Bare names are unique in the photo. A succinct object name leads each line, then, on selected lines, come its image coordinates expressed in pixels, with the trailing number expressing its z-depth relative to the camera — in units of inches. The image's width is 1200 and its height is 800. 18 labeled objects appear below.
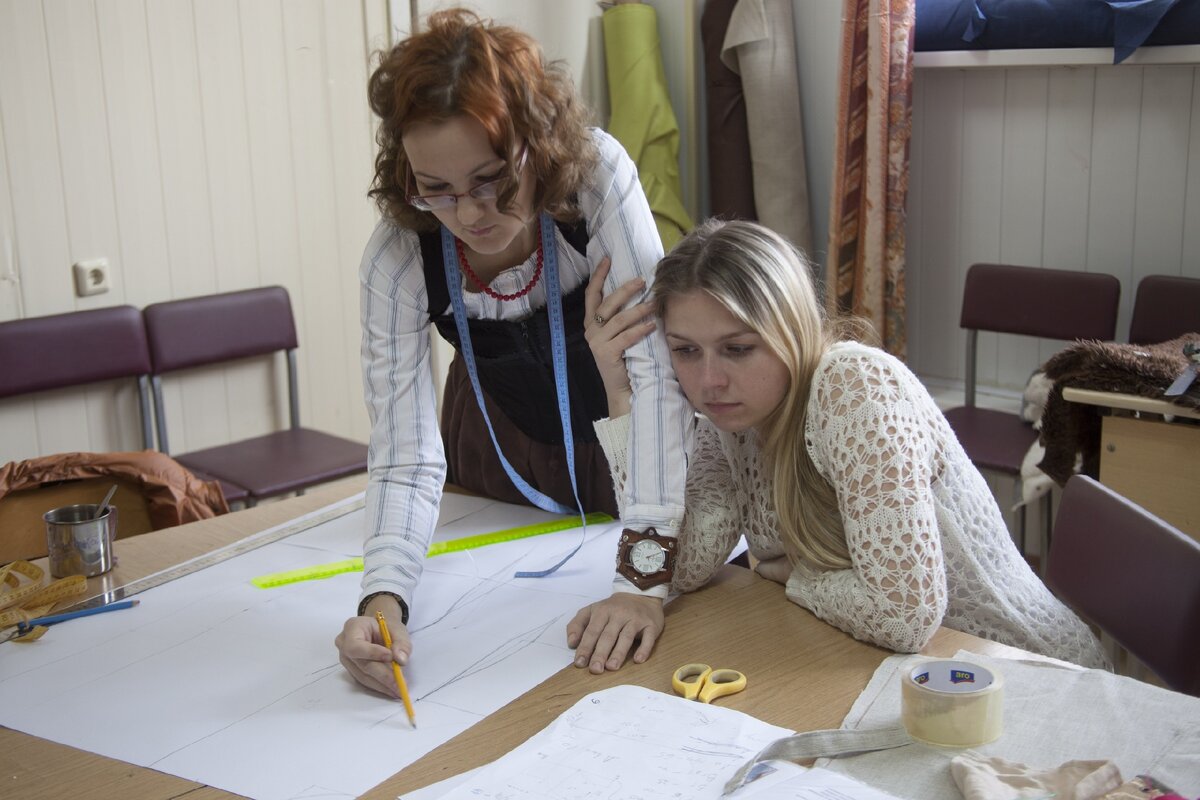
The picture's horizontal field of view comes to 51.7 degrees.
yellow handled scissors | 52.3
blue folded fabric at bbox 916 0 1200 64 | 117.6
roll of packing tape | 45.8
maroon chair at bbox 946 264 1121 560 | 121.0
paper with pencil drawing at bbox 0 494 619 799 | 50.4
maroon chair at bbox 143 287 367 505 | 121.5
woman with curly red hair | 57.9
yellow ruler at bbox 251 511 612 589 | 69.2
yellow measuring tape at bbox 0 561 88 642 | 64.4
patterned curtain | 135.5
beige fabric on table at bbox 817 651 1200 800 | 44.3
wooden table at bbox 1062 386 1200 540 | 96.1
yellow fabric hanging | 153.1
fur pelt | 96.8
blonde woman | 56.2
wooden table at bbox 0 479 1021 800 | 48.5
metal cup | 69.8
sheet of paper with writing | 45.3
